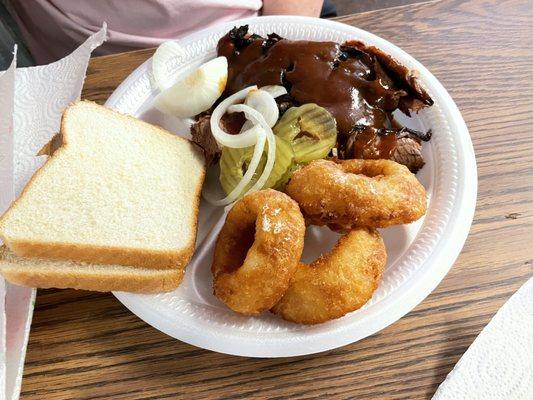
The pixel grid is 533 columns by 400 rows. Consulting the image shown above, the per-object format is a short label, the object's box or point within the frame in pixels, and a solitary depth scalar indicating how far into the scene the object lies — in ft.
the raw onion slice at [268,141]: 1.11
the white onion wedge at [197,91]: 1.22
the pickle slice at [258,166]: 1.12
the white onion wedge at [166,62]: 1.30
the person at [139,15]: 1.47
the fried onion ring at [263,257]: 0.93
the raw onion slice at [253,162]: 1.11
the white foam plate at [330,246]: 0.95
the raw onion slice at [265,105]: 1.14
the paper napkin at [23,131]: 0.96
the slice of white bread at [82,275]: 0.97
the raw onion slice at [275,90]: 1.17
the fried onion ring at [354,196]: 1.00
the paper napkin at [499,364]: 0.89
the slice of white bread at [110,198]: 0.99
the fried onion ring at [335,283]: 0.93
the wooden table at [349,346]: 0.97
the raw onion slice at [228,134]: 1.13
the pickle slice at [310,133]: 1.12
